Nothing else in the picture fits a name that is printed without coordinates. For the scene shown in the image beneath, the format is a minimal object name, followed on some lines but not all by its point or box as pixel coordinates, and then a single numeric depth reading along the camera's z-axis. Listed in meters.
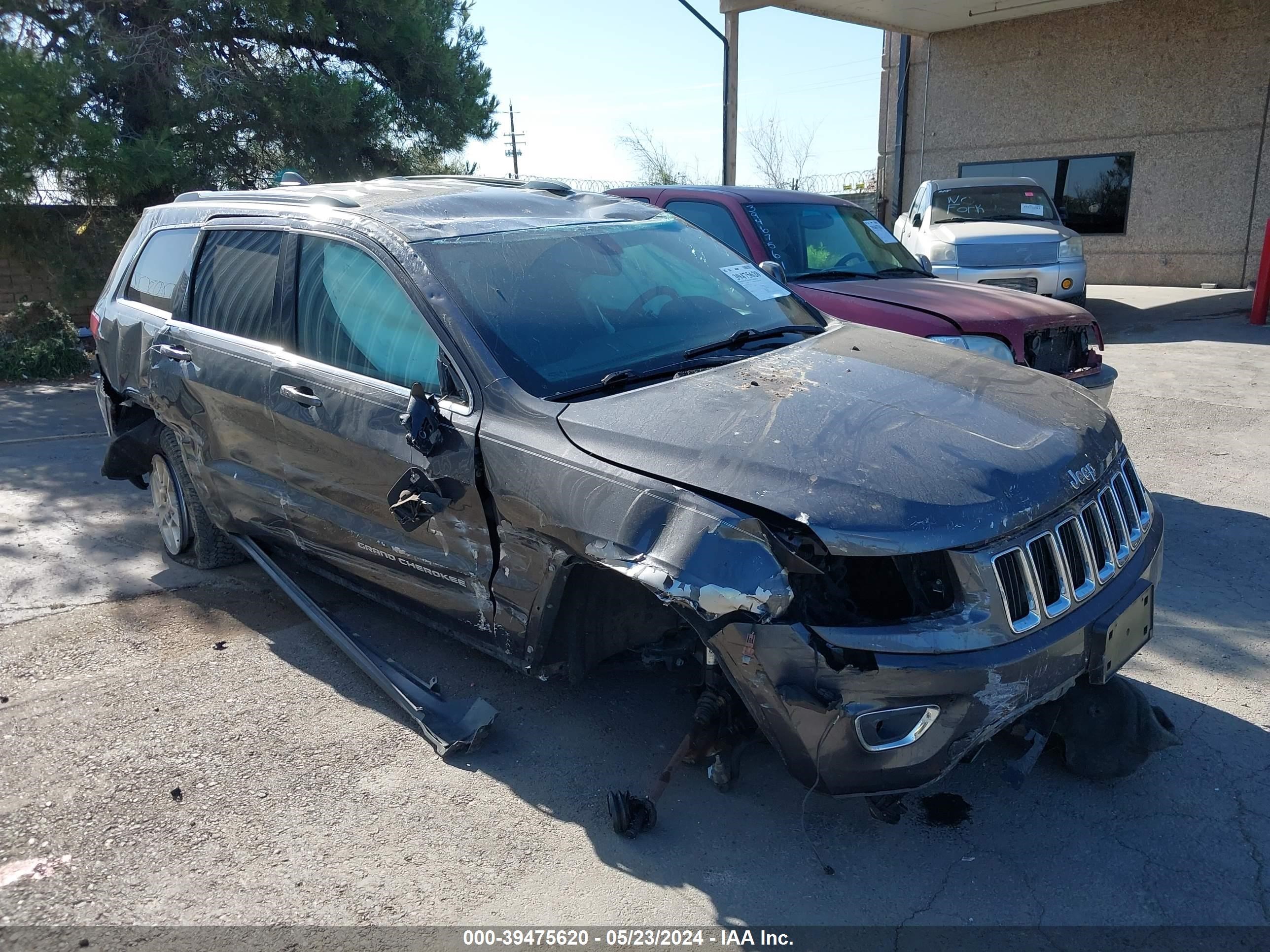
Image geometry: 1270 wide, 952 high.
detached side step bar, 3.43
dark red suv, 5.51
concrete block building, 15.56
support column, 16.06
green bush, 11.78
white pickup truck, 10.52
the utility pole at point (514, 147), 57.22
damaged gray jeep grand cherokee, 2.52
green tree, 10.23
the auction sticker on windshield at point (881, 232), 7.23
